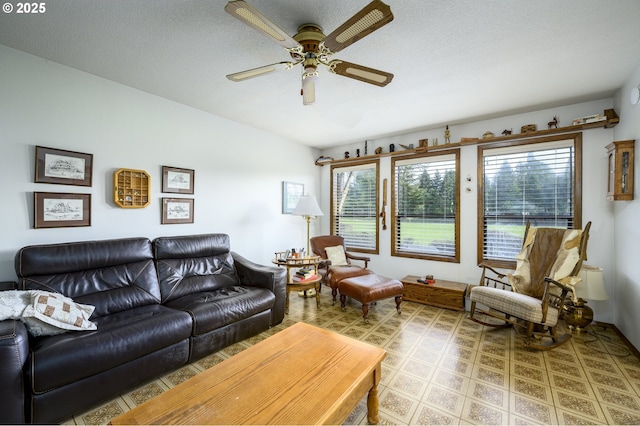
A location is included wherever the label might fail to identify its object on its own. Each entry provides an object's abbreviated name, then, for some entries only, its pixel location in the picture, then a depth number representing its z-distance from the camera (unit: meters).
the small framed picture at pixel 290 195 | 4.80
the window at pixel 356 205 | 5.02
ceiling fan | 1.35
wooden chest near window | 3.62
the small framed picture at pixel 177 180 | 3.22
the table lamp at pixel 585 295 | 2.78
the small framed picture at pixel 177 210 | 3.23
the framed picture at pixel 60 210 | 2.36
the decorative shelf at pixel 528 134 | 2.97
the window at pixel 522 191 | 3.35
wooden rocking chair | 2.57
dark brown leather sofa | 1.61
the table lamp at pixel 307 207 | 4.06
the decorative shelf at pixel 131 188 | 2.82
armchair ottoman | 3.28
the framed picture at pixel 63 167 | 2.37
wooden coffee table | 1.24
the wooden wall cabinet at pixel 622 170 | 2.62
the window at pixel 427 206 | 4.19
